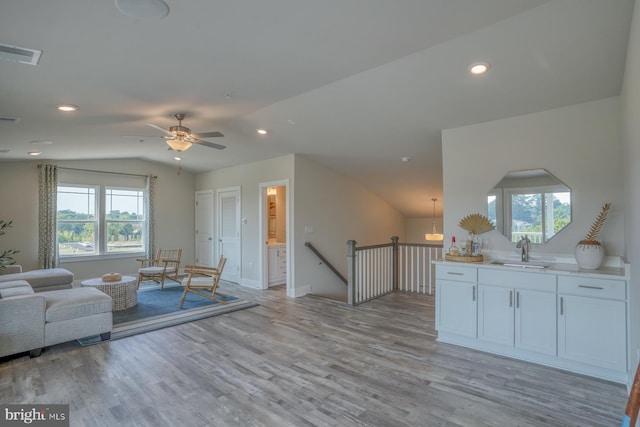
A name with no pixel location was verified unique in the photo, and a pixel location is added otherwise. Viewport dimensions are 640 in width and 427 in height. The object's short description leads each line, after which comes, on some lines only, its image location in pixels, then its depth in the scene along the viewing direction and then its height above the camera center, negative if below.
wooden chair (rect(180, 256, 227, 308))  5.16 -1.05
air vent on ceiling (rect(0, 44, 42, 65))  2.14 +1.15
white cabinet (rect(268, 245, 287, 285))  6.72 -1.02
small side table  4.87 -1.13
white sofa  3.17 -1.06
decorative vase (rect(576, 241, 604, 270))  2.94 -0.37
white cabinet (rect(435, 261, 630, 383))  2.74 -0.98
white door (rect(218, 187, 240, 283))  7.11 -0.30
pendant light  7.31 -0.42
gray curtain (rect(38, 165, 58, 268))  6.11 +0.01
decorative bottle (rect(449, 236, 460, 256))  3.81 -0.40
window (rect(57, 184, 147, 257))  6.54 -0.04
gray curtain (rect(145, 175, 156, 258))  7.49 +0.00
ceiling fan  3.85 +0.99
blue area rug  4.15 -1.44
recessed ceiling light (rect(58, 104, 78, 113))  3.30 +1.18
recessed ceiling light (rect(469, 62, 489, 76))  2.88 +1.37
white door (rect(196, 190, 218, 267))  7.87 -0.27
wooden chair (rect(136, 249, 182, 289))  6.06 -1.03
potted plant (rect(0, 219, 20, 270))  5.50 -0.66
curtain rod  6.40 +1.02
